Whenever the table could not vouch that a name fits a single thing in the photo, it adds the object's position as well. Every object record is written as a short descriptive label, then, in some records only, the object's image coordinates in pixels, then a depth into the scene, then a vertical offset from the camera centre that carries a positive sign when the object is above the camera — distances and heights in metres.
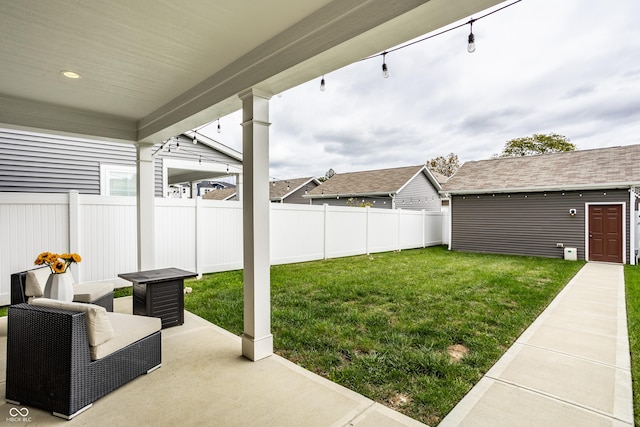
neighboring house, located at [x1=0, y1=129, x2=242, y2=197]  6.71 +1.40
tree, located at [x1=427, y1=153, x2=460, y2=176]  34.09 +5.61
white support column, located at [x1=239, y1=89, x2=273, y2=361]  2.96 -0.04
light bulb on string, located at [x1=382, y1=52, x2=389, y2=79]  2.51 +1.18
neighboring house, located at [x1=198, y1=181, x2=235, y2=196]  29.27 +3.08
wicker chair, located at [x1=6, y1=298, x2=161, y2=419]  2.05 -0.98
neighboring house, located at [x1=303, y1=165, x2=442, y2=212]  16.06 +1.42
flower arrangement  3.00 -0.41
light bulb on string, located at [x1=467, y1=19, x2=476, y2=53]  2.07 +1.15
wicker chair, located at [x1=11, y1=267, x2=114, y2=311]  3.21 -0.83
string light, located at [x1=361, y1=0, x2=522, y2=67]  1.98 +1.29
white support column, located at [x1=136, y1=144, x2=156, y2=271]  5.20 +0.19
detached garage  9.45 +0.27
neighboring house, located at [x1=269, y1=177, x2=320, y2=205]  20.22 +1.78
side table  3.61 -0.92
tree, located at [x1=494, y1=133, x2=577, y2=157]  25.03 +5.79
